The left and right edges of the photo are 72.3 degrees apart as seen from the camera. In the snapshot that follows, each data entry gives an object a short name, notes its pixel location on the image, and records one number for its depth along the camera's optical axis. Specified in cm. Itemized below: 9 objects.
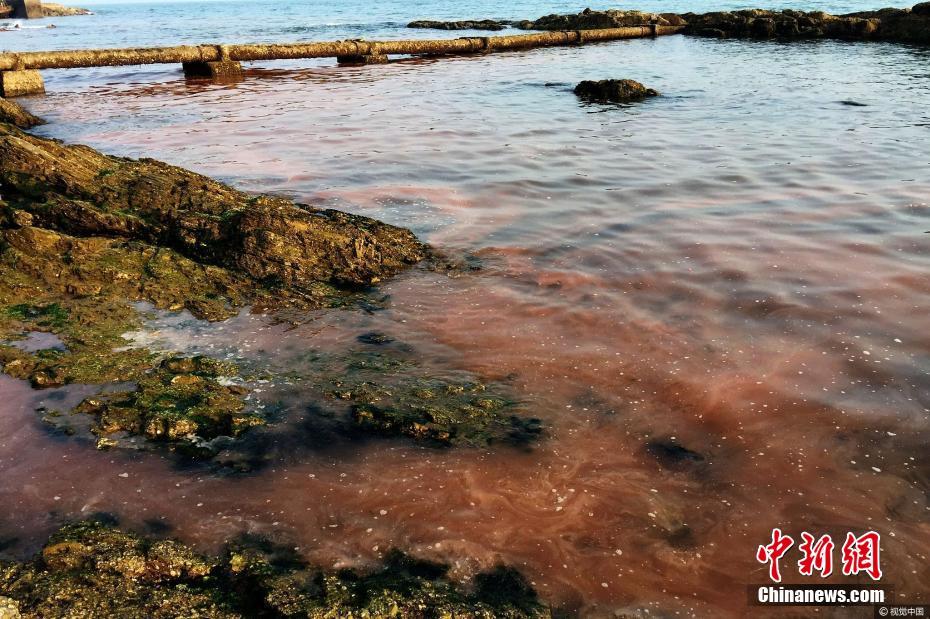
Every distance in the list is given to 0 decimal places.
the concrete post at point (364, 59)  2619
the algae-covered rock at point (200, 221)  621
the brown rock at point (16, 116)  1395
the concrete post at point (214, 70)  2278
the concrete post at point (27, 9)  9625
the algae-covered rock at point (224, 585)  271
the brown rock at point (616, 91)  1664
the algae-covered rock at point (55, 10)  10741
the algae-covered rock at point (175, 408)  403
